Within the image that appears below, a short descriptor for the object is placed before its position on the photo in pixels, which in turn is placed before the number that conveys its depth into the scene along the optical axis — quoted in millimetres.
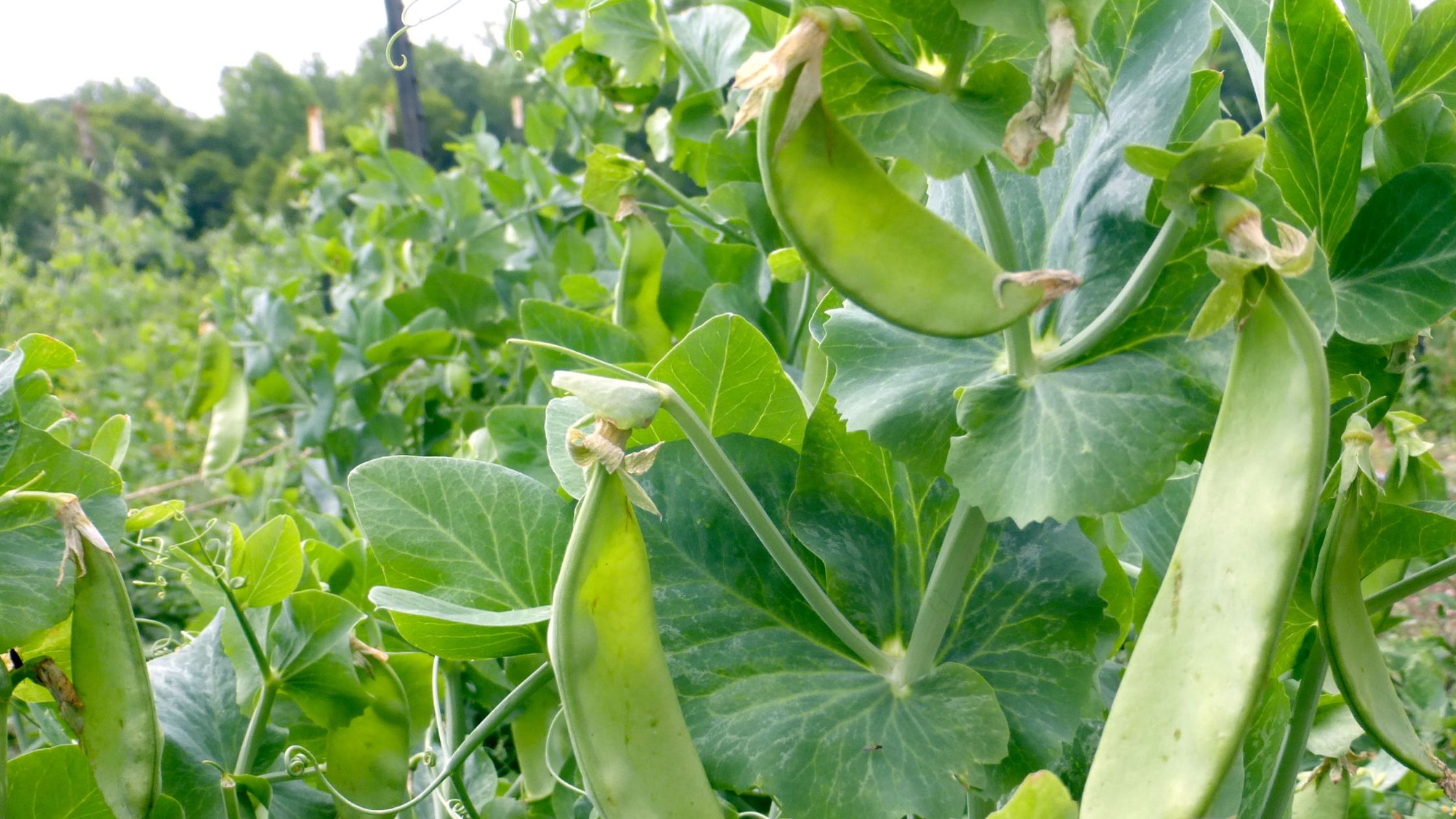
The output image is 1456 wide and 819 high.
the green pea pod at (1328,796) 631
